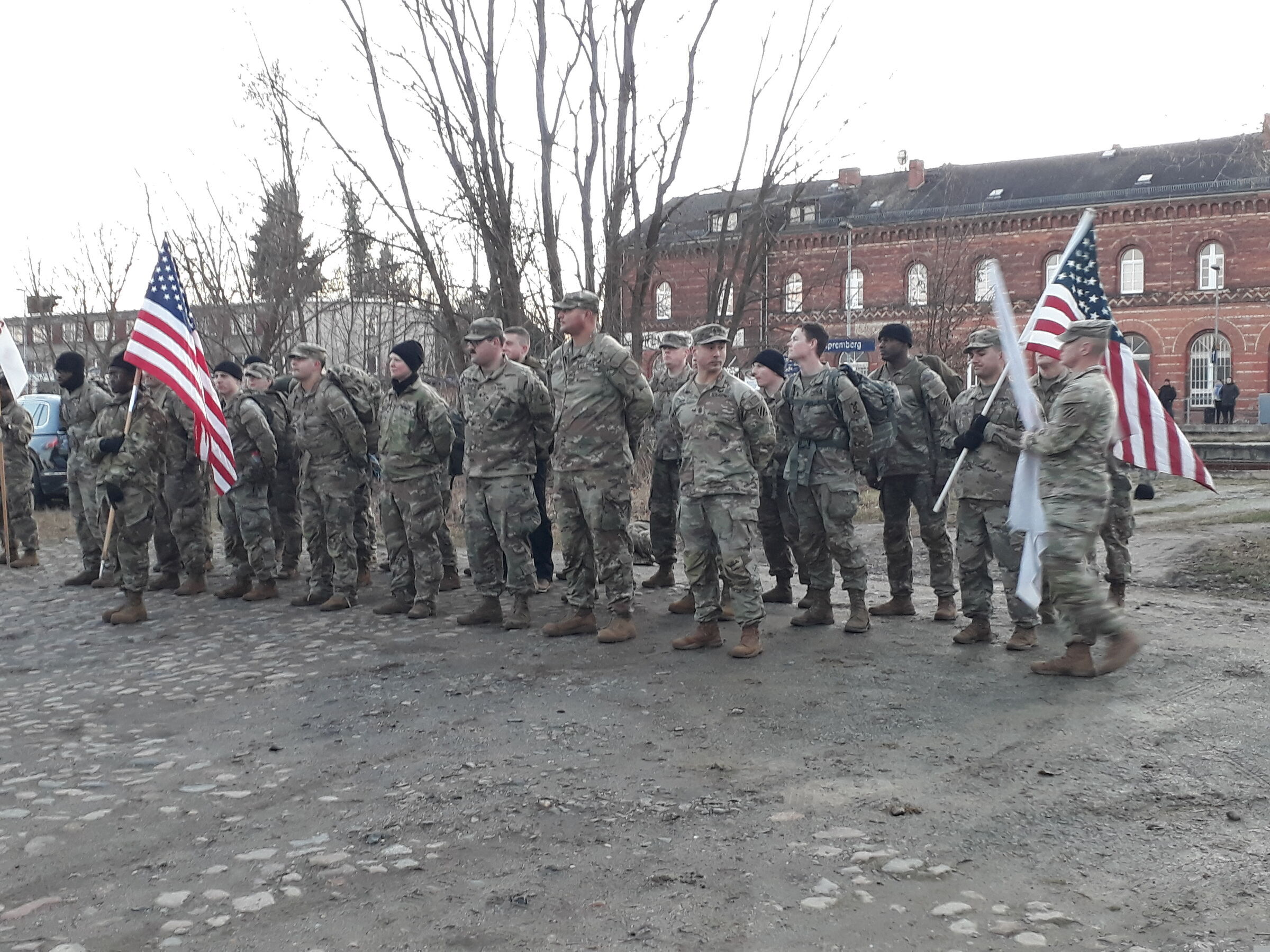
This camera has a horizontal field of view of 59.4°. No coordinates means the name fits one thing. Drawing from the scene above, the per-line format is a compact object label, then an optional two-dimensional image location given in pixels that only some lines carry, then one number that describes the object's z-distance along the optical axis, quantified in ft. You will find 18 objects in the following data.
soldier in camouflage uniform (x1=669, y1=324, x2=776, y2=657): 23.71
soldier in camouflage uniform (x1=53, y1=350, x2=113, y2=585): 37.22
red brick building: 148.05
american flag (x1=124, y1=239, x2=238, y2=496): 29.89
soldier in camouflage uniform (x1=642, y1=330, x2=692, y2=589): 31.37
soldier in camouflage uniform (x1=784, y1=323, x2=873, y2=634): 25.58
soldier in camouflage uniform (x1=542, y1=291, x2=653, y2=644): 25.52
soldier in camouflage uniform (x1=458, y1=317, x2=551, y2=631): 26.71
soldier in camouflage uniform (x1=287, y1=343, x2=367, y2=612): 29.73
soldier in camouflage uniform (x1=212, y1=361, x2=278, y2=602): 32.22
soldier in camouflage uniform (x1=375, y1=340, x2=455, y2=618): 28.50
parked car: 59.31
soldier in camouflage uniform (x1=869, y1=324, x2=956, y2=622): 27.27
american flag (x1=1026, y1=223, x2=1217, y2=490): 25.05
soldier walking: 20.84
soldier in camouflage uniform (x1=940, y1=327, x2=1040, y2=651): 23.89
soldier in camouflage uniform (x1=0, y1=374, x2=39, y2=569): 39.91
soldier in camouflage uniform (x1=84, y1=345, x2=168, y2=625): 28.73
